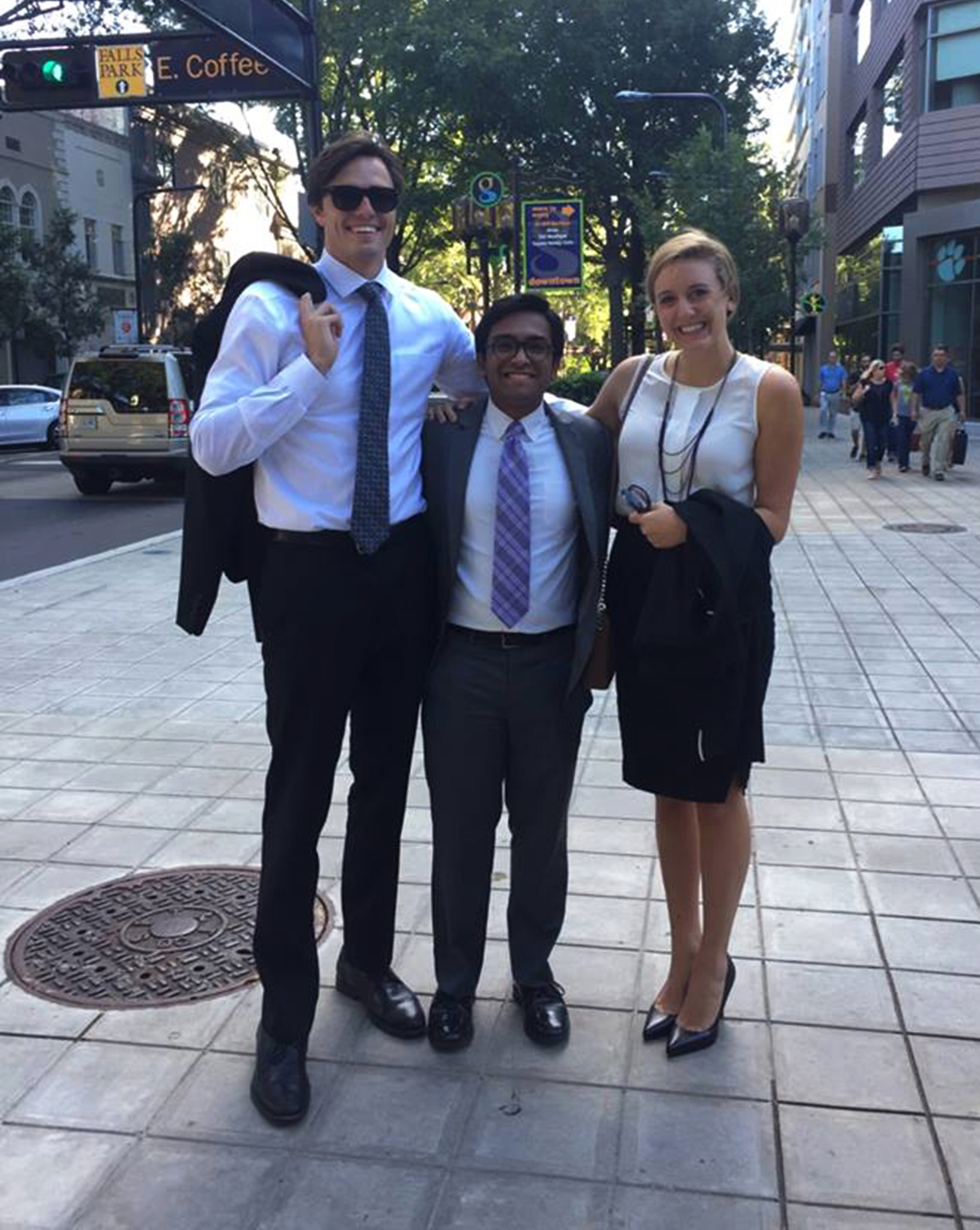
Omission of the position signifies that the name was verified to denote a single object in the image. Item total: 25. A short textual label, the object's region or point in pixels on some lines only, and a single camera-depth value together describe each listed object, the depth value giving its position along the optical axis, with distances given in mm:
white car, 26156
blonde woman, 2762
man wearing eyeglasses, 2898
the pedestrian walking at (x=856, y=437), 19762
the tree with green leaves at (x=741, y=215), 21938
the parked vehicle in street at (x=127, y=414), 16391
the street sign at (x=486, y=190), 19484
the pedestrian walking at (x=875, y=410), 17797
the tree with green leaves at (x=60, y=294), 32250
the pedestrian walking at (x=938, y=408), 16547
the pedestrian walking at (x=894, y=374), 18938
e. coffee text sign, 10664
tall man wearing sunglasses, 2678
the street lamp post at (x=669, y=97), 25312
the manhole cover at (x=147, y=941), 3355
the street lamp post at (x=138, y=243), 35938
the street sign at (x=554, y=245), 18094
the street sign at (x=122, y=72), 11961
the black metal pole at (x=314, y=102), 10055
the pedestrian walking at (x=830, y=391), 25781
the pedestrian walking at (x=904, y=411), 18078
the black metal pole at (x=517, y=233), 19000
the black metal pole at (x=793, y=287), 21670
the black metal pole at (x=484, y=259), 19078
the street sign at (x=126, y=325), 33281
